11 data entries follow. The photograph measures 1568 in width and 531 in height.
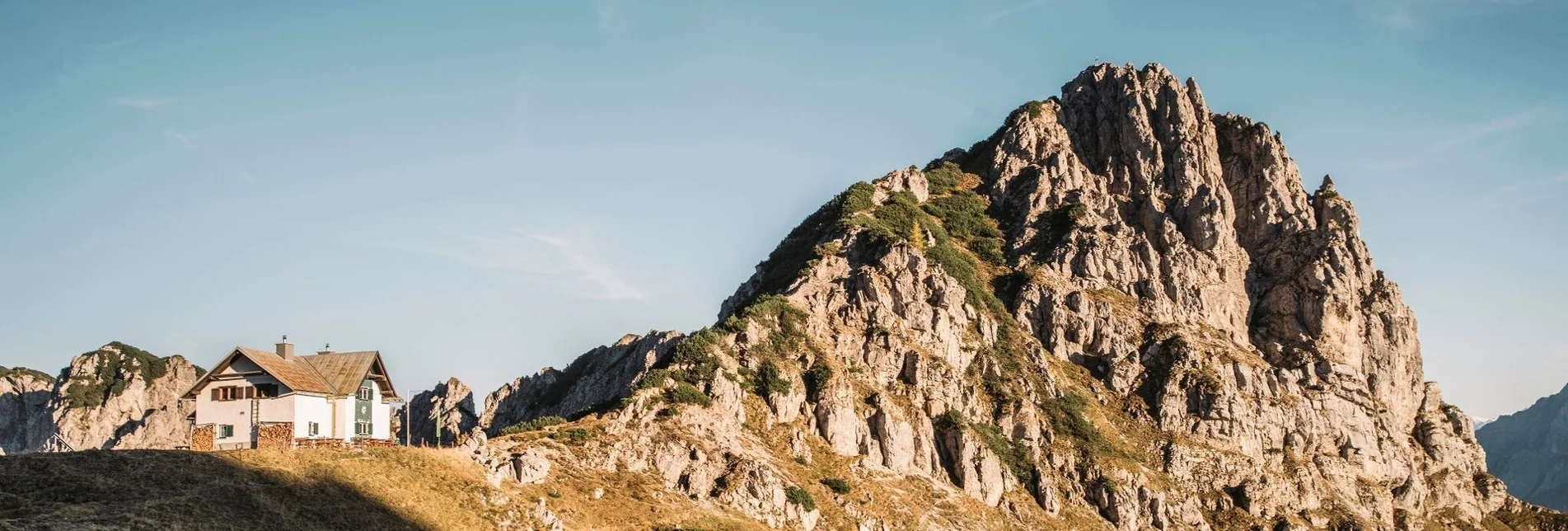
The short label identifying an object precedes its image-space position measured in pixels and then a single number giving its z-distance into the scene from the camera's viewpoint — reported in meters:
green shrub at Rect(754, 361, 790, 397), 108.38
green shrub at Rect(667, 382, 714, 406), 103.00
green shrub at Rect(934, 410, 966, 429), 112.88
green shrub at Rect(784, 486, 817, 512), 96.31
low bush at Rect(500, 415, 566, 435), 103.31
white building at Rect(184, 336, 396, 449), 79.06
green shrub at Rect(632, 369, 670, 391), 104.62
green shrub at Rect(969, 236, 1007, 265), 143.62
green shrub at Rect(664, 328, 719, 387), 106.81
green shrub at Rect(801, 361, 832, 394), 110.44
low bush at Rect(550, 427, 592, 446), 95.44
